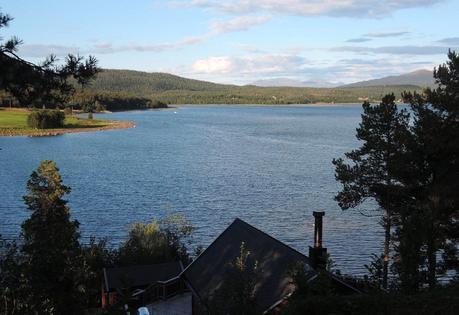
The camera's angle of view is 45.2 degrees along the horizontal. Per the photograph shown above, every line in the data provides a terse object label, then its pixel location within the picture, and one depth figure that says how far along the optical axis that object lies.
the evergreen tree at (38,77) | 9.45
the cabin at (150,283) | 21.05
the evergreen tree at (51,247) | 15.39
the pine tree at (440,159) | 20.08
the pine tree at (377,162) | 22.72
